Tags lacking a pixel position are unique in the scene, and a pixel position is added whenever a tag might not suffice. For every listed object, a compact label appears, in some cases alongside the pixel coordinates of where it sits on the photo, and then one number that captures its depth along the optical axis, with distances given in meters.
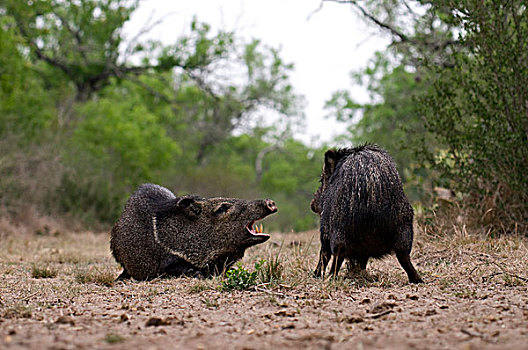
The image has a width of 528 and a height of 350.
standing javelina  7.57
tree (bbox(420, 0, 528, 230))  12.12
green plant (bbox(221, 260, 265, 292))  7.64
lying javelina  9.86
